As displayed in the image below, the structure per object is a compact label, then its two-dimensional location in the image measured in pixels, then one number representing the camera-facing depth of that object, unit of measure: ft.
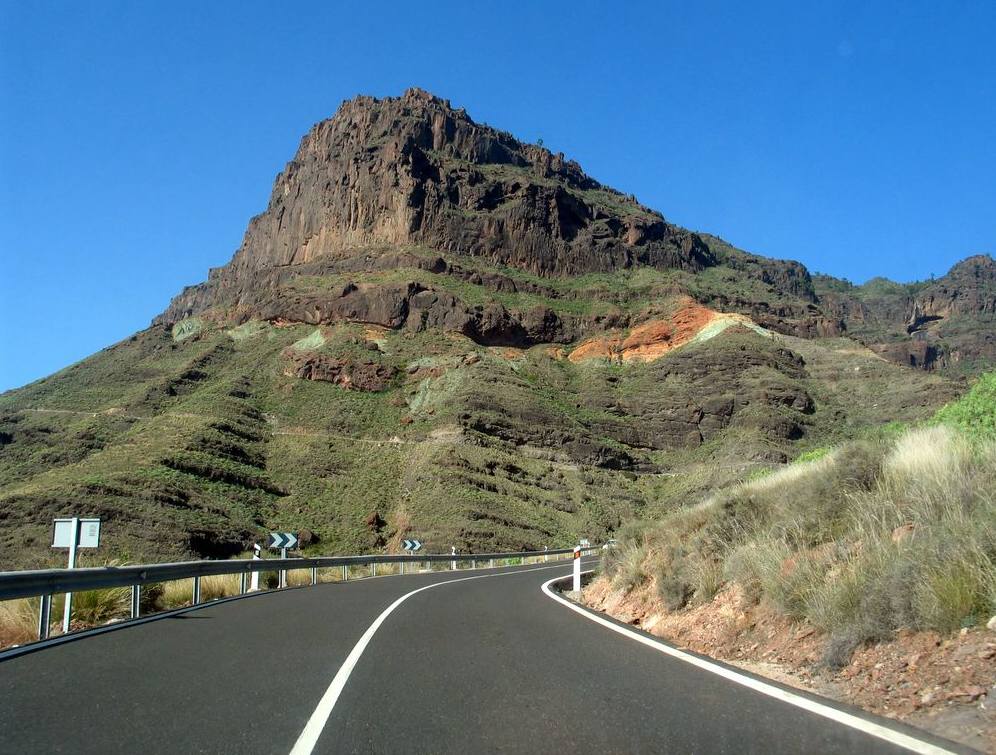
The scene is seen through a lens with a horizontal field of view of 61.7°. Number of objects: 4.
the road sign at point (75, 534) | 39.58
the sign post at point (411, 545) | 128.67
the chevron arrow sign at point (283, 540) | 76.43
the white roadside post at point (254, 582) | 65.64
